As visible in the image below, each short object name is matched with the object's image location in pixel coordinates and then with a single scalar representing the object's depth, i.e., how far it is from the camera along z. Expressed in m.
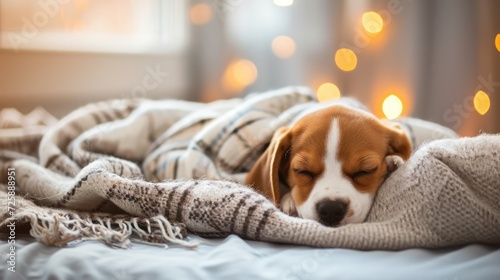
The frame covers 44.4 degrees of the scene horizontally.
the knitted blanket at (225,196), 0.37
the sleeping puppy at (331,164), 0.42
